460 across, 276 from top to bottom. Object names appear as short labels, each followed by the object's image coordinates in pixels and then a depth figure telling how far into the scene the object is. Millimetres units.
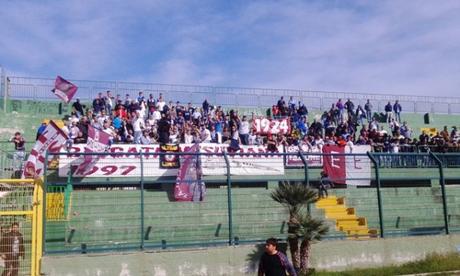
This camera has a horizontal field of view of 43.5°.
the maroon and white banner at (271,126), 28406
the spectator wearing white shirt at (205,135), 25016
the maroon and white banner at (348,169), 16766
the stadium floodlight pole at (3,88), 26755
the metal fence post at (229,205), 14716
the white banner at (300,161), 18109
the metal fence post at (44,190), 13133
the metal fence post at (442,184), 17344
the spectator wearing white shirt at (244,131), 26172
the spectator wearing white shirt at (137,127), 23561
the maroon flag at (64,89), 26141
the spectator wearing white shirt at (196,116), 28006
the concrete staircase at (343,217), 16469
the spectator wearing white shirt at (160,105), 28328
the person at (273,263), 9859
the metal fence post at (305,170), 15695
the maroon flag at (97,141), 20316
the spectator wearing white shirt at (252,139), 26250
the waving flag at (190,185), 15141
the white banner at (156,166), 15617
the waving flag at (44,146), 15461
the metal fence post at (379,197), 16184
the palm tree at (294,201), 14320
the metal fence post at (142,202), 13944
